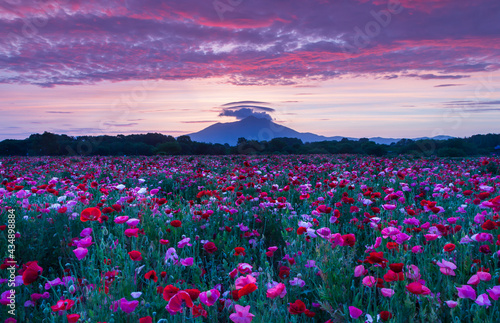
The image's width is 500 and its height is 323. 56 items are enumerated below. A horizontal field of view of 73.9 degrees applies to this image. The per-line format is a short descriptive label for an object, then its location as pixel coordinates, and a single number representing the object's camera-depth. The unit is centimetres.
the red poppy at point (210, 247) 272
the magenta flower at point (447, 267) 225
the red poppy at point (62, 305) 179
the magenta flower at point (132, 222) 290
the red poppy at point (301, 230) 293
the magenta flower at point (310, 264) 290
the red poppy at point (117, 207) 332
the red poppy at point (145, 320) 178
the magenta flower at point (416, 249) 269
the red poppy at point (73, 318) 173
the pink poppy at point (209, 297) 188
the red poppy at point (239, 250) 266
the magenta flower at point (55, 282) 238
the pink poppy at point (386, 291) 211
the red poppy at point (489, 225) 269
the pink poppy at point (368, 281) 221
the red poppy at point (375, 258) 215
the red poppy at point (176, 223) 309
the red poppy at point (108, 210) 344
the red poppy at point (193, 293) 183
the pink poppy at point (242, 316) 164
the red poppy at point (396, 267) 202
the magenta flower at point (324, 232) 281
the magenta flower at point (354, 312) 197
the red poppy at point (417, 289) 189
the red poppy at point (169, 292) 183
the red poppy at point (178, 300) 171
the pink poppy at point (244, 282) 184
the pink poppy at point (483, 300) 199
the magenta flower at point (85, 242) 242
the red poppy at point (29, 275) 202
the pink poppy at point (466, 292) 206
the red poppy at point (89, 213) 278
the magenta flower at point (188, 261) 259
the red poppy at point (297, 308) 196
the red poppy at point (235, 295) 192
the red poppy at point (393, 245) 280
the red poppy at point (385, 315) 192
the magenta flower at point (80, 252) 229
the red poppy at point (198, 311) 191
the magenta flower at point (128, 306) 191
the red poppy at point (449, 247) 250
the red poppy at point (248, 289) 164
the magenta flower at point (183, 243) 279
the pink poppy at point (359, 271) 241
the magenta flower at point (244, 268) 231
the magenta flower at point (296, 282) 257
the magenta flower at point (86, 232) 289
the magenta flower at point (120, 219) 277
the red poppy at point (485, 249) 270
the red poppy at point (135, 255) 229
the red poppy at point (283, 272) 254
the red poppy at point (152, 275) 233
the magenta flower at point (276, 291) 177
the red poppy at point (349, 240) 248
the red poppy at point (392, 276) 220
